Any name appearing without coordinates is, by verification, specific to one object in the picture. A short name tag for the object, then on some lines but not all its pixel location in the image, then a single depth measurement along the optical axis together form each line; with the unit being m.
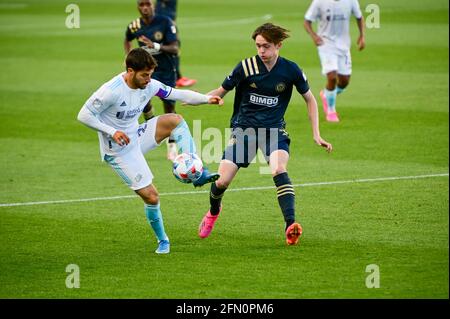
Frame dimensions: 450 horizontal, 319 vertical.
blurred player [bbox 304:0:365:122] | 18.64
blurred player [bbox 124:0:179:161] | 15.63
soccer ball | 9.93
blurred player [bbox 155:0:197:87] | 26.45
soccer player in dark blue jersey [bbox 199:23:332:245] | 10.48
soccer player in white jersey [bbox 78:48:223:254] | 9.80
